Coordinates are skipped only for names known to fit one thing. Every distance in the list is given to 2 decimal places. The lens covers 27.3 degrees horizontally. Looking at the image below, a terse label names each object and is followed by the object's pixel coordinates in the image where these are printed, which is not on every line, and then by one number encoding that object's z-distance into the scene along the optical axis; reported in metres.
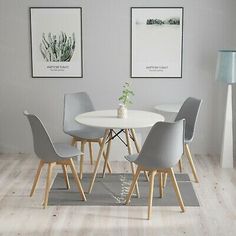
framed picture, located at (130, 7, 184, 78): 5.75
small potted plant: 4.73
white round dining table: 4.38
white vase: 4.73
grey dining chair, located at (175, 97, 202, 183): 4.91
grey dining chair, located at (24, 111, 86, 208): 4.15
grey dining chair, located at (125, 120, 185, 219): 3.89
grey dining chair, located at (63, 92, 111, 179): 5.07
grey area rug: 4.36
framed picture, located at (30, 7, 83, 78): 5.79
